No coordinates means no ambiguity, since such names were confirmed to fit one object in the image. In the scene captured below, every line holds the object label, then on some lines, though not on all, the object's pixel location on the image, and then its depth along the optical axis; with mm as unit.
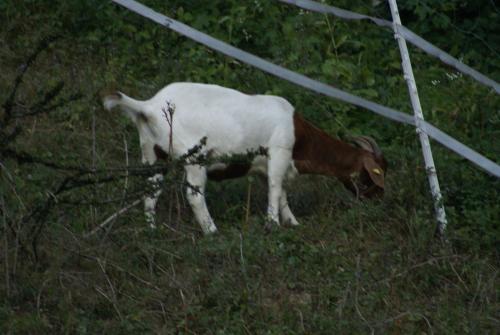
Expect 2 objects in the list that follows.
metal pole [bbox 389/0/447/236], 16375
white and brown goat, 17547
